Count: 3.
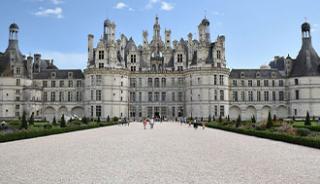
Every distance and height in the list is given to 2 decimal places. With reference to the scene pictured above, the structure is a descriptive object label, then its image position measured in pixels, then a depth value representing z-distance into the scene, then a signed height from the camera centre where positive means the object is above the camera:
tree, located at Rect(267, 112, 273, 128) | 27.80 -1.57
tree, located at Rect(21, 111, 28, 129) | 27.44 -1.50
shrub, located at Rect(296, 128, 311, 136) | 20.85 -1.76
